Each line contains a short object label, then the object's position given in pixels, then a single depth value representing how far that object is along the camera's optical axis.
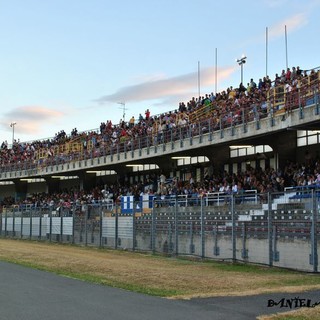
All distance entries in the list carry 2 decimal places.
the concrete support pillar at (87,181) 53.66
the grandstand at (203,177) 16.89
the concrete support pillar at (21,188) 67.12
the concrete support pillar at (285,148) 31.81
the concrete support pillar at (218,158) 37.56
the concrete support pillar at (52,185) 60.55
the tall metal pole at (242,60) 45.72
